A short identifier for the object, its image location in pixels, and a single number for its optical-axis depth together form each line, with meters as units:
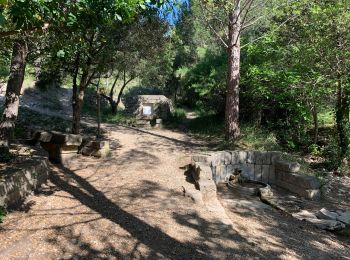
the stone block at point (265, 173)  9.90
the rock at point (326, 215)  7.05
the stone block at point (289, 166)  9.26
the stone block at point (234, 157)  9.66
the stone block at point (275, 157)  9.86
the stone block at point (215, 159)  9.11
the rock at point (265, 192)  8.45
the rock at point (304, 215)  7.17
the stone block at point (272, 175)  9.89
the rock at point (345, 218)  6.91
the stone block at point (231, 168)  9.62
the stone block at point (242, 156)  9.73
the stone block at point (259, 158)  9.85
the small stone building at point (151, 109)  18.58
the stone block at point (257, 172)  9.87
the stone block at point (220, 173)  9.36
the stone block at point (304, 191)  8.46
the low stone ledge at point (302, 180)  8.52
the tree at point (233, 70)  11.48
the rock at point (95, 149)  9.75
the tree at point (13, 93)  6.86
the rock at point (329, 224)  6.71
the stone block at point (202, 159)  8.95
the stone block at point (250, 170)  9.84
